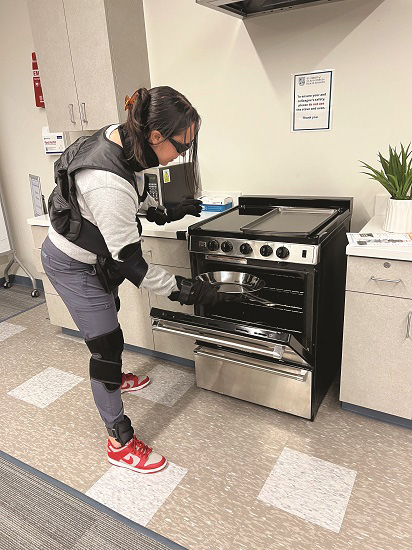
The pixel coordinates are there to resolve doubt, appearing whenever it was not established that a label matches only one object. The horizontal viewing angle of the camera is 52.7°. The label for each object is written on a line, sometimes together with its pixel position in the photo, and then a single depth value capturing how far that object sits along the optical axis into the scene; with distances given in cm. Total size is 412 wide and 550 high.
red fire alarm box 307
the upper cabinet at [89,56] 236
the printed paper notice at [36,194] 351
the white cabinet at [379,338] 169
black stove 172
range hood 204
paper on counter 171
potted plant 180
